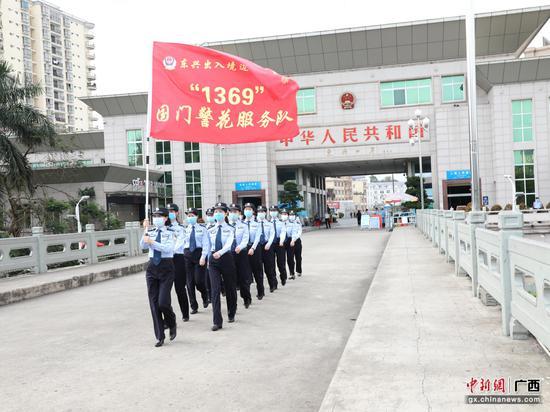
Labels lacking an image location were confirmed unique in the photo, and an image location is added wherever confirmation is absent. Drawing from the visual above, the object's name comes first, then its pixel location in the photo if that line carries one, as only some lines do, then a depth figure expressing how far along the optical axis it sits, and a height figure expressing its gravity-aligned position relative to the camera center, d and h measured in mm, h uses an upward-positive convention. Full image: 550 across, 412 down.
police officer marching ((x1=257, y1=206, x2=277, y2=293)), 10219 -869
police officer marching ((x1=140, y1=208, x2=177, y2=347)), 6207 -773
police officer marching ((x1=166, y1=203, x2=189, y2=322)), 7508 -921
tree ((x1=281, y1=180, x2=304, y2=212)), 44250 +482
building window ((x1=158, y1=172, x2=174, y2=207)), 46003 +1480
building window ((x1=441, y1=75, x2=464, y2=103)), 41688 +8303
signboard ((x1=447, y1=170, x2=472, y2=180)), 42031 +1519
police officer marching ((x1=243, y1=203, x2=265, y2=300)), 9469 -977
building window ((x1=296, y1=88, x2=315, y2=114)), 44250 +8326
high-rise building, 79312 +26066
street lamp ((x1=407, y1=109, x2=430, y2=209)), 41638 +5152
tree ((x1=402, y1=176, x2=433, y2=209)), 40656 +435
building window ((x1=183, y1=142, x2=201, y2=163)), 46500 +4588
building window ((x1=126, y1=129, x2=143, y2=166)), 47781 +5509
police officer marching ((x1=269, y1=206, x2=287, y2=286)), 11203 -842
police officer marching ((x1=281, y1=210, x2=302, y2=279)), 12188 -883
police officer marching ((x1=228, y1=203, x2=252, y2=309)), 8242 -797
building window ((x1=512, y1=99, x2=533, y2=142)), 39688 +5439
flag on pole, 9039 +1965
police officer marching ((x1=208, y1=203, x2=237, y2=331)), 7343 -797
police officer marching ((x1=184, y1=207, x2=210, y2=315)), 8500 -789
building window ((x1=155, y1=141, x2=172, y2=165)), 47375 +4707
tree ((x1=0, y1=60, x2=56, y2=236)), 17734 +2717
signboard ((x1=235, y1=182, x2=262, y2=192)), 45719 +1484
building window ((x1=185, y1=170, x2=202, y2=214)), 46531 +1591
